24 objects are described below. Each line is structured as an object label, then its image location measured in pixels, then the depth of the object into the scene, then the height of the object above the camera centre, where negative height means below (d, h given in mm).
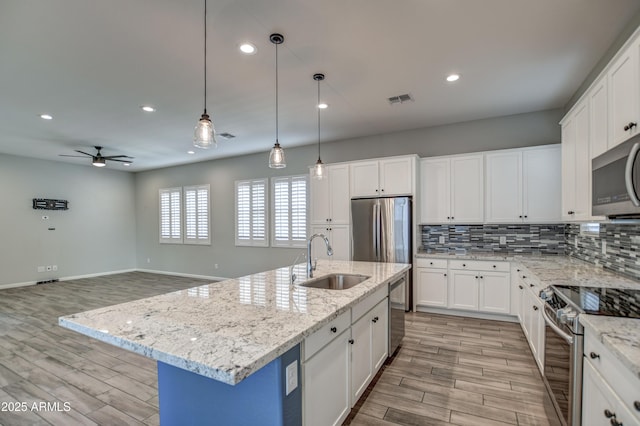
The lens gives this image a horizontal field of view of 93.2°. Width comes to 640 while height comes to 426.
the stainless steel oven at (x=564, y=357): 1581 -841
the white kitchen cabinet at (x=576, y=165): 2611 +452
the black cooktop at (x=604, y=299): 1573 -513
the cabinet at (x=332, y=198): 5117 +281
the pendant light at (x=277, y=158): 2713 +506
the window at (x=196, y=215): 7629 -24
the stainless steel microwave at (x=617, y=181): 1579 +193
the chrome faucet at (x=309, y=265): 2676 -460
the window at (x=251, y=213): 6758 +21
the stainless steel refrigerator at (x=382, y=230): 4512 -260
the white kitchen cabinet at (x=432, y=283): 4363 -1015
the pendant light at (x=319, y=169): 3162 +469
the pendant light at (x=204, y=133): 2068 +557
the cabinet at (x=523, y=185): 3938 +379
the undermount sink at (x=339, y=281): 2729 -626
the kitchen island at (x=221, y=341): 1160 -541
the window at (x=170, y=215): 8109 -24
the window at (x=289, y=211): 6258 +61
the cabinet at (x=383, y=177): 4594 +582
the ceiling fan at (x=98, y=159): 5880 +1077
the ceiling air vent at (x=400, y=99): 3730 +1449
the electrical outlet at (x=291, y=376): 1349 -739
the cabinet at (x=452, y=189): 4363 +364
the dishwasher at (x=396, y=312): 2883 -988
